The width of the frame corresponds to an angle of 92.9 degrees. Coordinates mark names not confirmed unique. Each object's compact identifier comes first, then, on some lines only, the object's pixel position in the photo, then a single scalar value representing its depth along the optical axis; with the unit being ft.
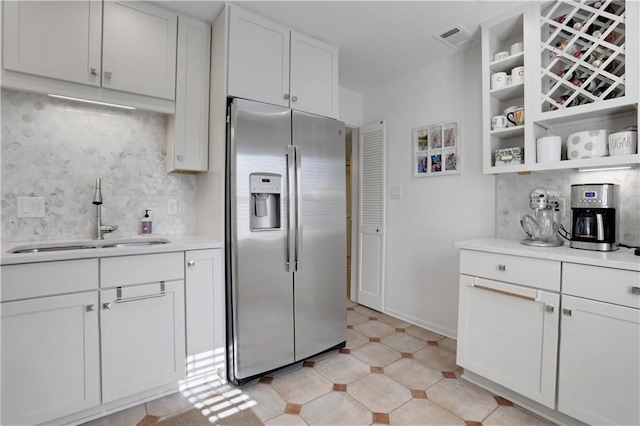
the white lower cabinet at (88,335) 4.81
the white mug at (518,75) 6.69
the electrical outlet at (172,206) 7.94
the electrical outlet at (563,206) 6.75
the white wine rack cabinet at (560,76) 5.45
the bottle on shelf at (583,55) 5.80
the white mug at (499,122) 7.05
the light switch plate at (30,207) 6.22
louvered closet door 11.12
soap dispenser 7.45
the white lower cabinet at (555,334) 4.67
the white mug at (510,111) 6.94
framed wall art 9.05
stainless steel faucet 6.72
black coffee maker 5.62
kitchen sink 5.97
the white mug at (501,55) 7.07
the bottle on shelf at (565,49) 6.02
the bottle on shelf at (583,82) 5.85
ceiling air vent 7.61
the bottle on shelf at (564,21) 6.06
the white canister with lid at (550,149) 6.19
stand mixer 6.35
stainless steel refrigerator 6.56
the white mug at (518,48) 6.82
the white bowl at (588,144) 5.69
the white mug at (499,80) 7.01
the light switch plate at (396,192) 10.60
